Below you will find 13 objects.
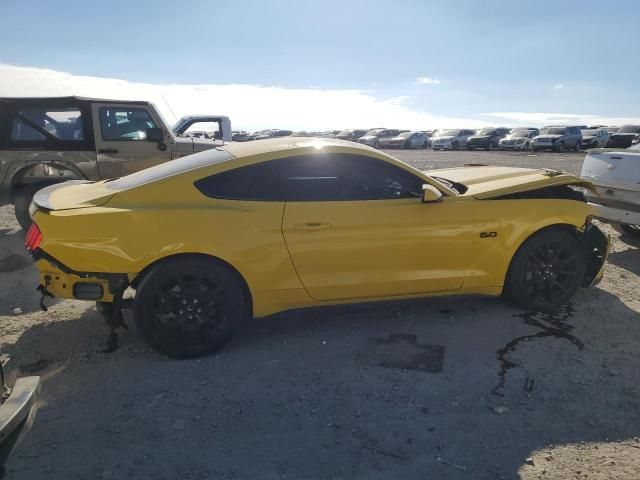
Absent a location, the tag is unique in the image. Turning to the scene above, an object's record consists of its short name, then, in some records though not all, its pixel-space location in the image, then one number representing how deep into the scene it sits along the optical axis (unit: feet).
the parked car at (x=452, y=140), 111.34
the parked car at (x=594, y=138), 96.73
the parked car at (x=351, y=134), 136.01
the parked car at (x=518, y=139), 101.45
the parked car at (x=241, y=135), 116.55
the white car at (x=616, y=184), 18.37
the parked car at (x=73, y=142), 22.12
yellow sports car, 11.12
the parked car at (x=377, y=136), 120.67
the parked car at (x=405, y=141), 116.16
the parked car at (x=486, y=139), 105.91
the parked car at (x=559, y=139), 96.17
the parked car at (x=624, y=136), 89.56
